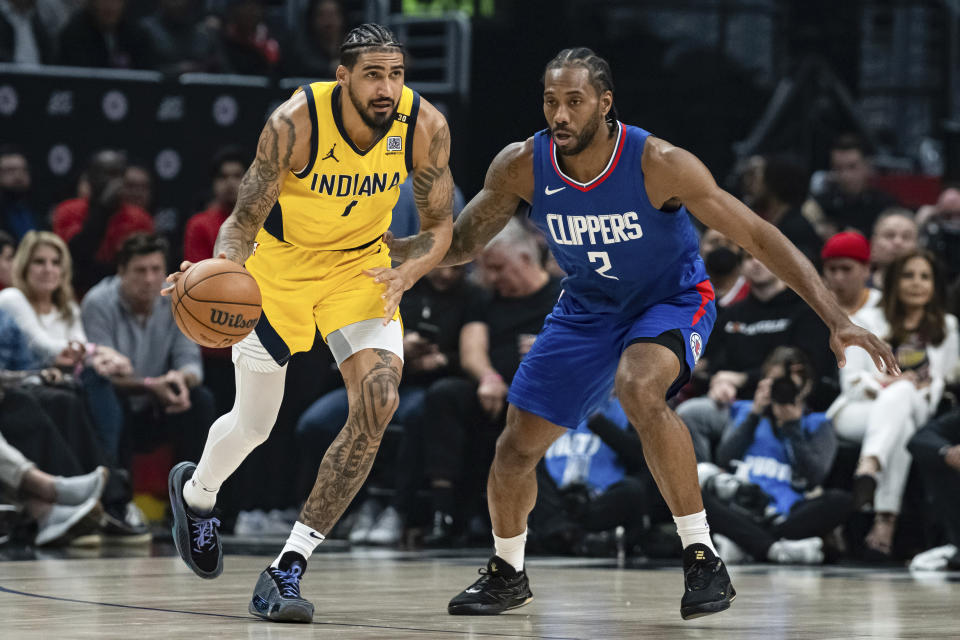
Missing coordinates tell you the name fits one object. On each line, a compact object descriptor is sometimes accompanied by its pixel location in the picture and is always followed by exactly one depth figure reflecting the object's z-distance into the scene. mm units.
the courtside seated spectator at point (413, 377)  17875
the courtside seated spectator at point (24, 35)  21625
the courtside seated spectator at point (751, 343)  16906
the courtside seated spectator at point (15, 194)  19531
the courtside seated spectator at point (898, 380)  16062
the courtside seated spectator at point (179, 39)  22828
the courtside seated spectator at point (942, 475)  15273
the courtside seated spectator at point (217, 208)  19172
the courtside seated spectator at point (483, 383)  17484
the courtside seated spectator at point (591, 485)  16359
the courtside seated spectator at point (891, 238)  18578
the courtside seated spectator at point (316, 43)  24156
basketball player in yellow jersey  10391
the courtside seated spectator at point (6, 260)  18047
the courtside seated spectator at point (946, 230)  20297
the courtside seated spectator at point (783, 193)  19047
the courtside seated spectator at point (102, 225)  19703
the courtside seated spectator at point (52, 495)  16031
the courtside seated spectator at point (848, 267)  17156
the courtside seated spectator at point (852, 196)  21562
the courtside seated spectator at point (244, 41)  23687
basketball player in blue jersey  10289
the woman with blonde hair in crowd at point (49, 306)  17094
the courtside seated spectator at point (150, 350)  17828
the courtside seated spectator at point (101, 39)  21922
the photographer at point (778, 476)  15766
